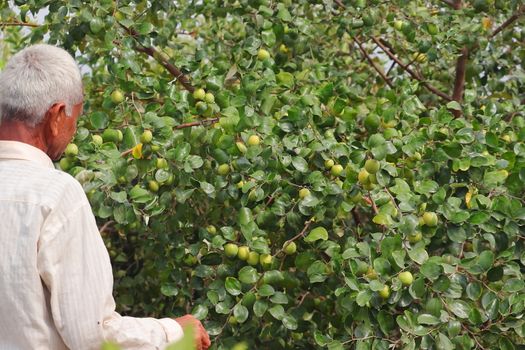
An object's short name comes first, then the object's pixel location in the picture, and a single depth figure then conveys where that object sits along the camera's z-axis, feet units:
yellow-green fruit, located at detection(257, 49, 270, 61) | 11.22
